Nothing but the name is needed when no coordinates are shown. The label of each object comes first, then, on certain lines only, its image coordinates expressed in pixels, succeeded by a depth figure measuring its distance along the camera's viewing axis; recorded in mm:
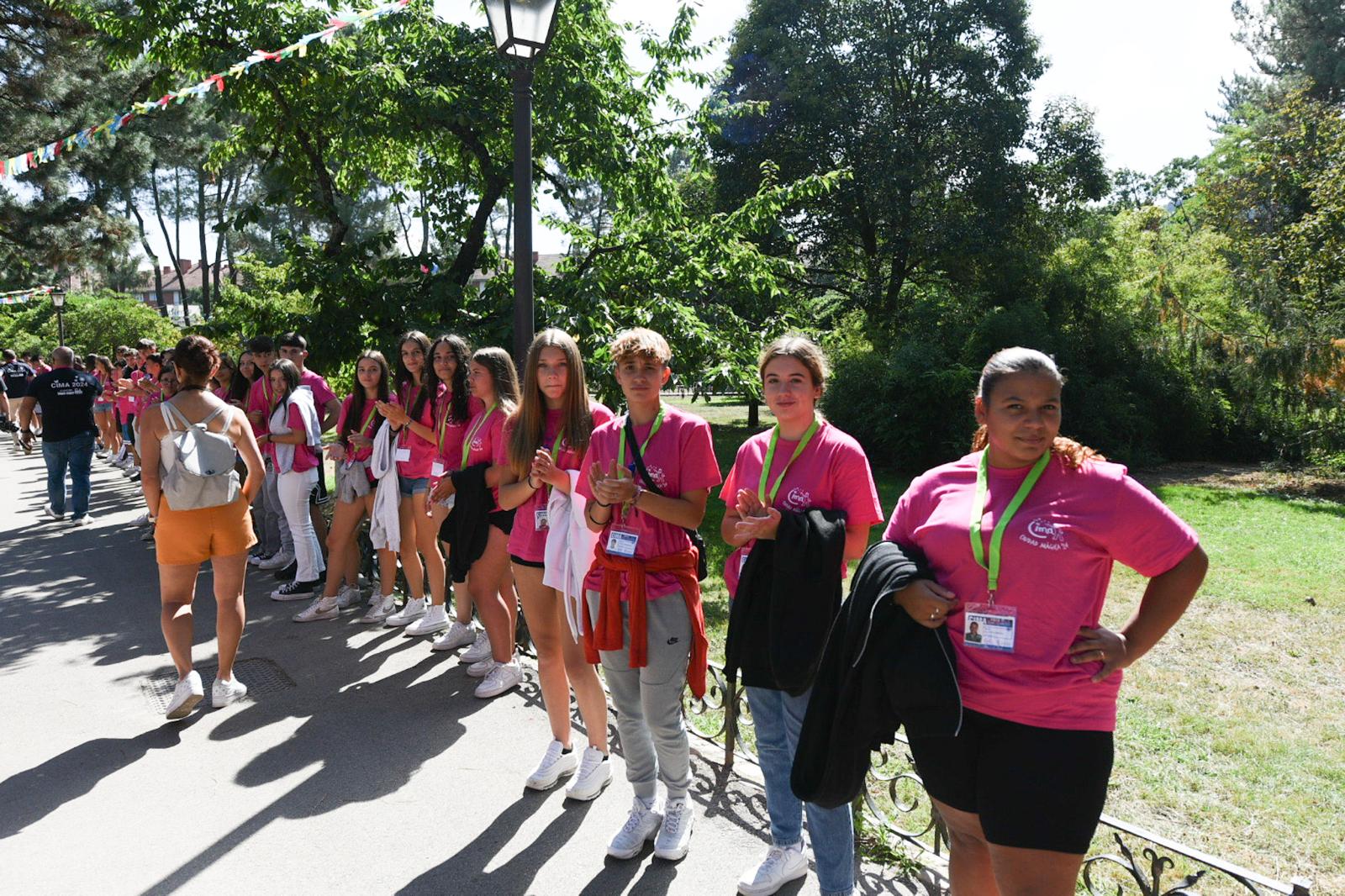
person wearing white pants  6910
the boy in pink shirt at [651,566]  3326
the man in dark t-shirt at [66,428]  10336
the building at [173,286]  79938
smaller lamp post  23344
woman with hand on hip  2184
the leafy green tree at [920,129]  20391
